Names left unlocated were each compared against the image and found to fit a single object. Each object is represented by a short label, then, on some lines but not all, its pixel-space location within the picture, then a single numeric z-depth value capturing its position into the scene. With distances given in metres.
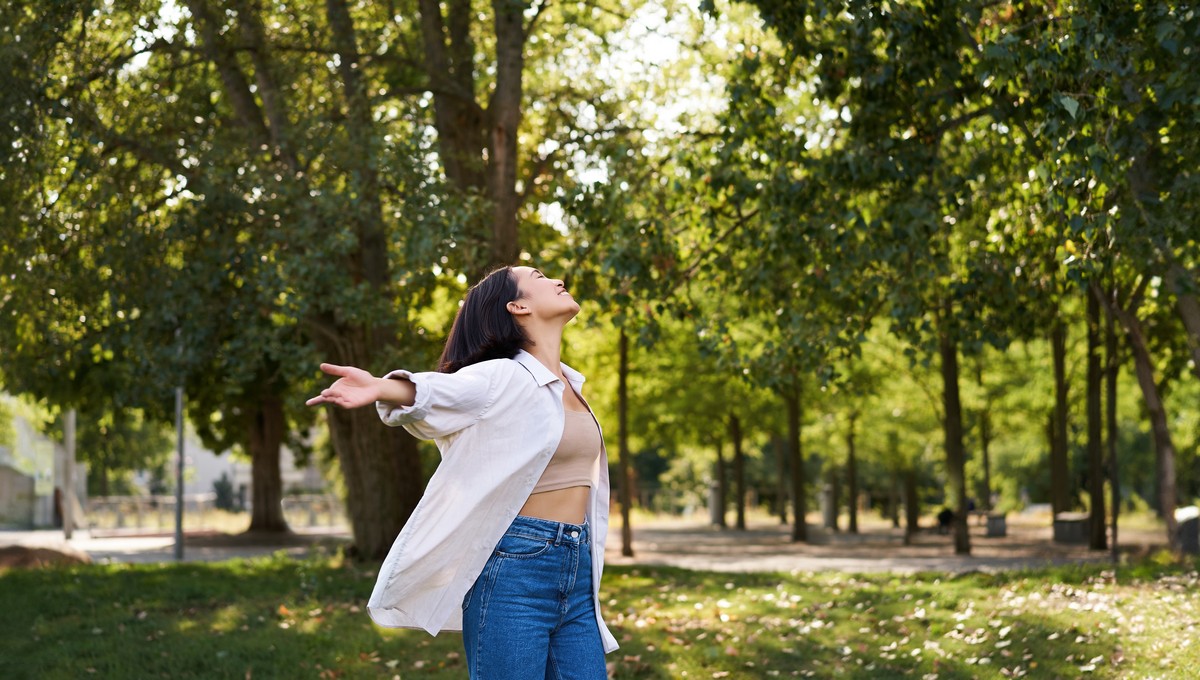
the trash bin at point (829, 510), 38.00
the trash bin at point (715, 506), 39.81
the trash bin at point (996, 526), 30.82
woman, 3.49
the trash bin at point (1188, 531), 16.46
